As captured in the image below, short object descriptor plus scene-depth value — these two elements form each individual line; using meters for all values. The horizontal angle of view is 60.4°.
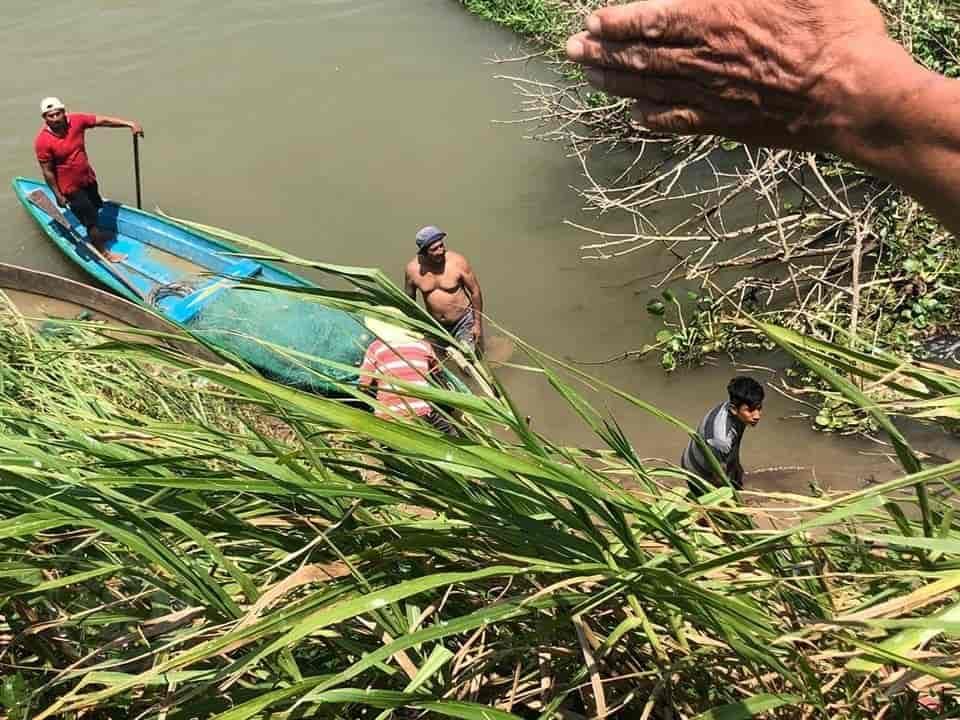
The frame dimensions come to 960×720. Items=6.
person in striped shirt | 4.83
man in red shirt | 8.16
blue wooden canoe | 6.89
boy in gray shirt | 4.28
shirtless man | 6.73
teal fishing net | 6.75
